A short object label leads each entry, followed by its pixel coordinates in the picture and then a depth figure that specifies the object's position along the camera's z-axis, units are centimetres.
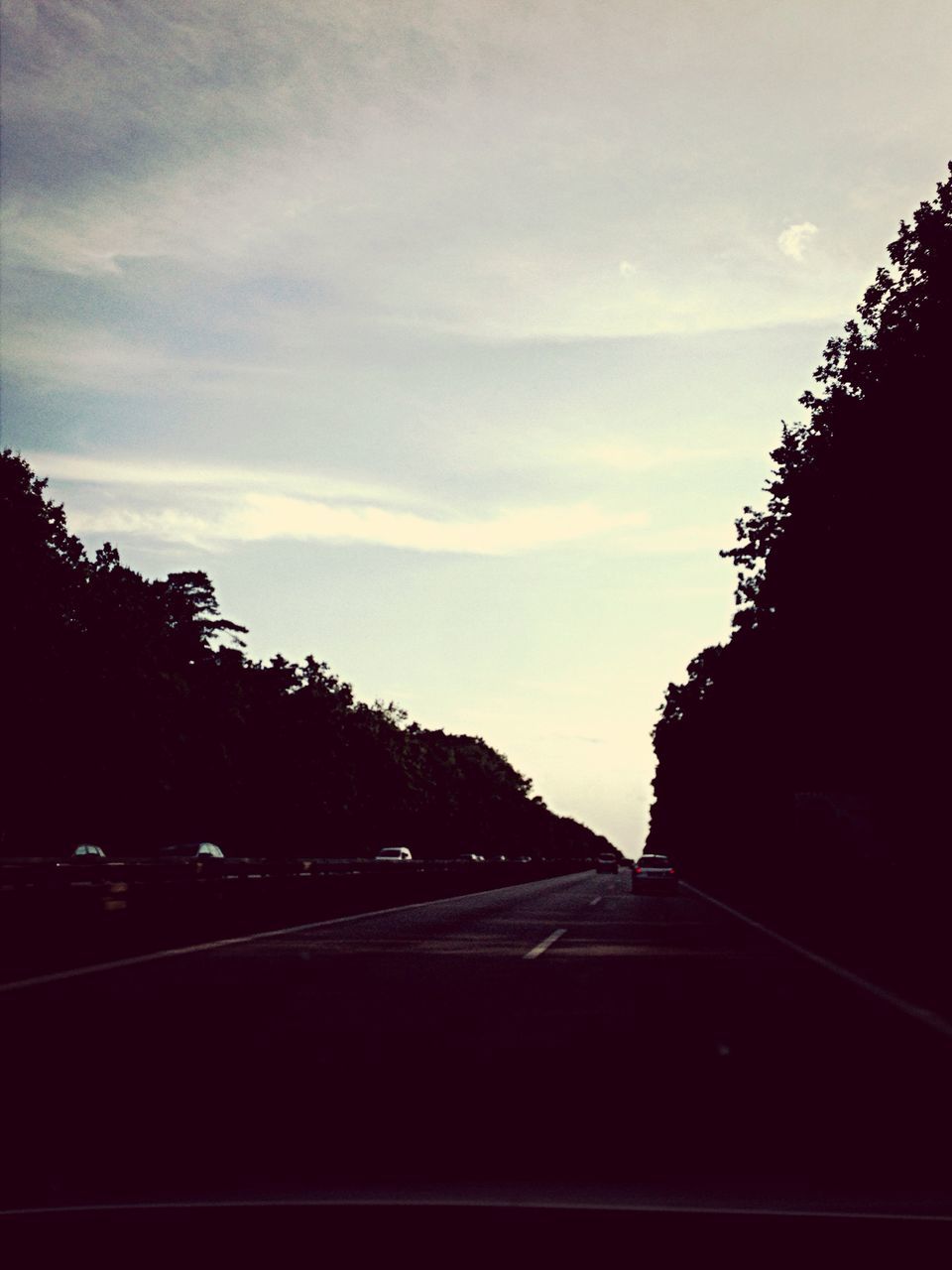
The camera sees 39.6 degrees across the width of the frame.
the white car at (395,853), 9189
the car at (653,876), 4931
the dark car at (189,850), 5953
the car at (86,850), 5677
